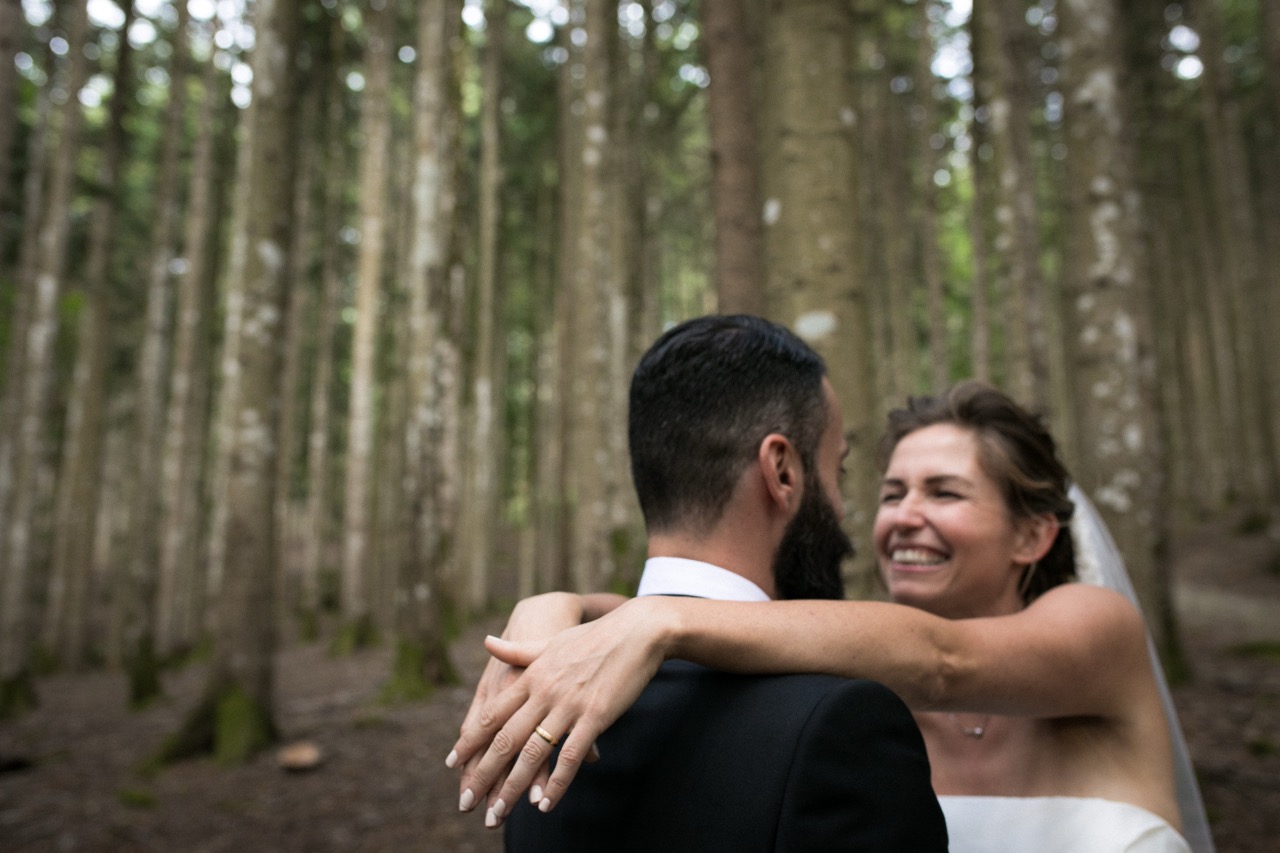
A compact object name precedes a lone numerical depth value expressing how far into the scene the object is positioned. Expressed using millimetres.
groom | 1258
